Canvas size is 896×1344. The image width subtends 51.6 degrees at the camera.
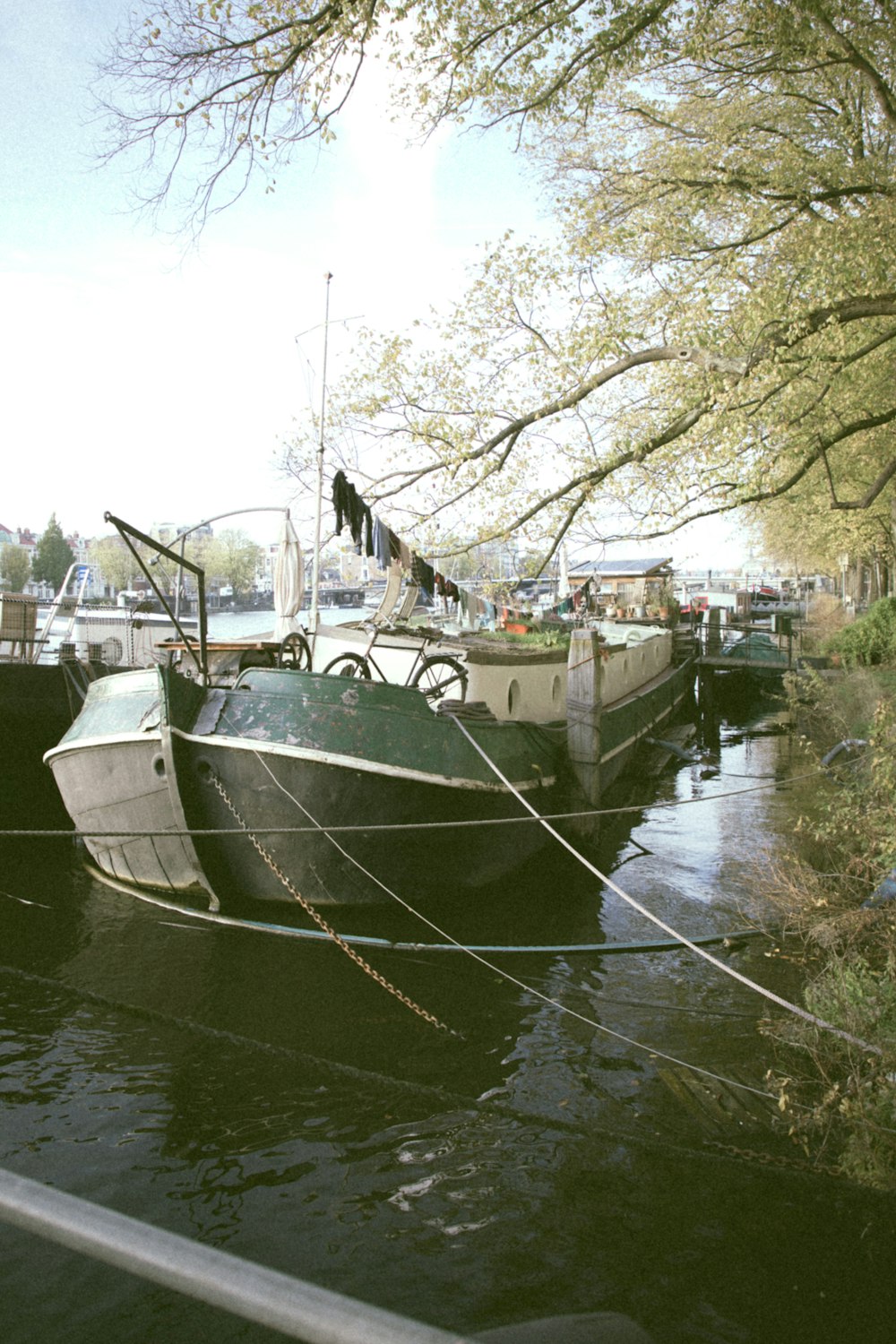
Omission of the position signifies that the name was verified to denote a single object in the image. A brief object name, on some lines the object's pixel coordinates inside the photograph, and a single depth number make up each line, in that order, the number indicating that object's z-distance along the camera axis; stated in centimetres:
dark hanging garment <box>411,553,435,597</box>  1233
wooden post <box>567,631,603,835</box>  1182
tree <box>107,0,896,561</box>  815
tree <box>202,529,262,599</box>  10138
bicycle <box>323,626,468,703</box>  981
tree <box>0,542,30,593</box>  8462
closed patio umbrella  1085
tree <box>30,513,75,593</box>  8562
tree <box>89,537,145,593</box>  8312
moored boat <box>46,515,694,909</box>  812
